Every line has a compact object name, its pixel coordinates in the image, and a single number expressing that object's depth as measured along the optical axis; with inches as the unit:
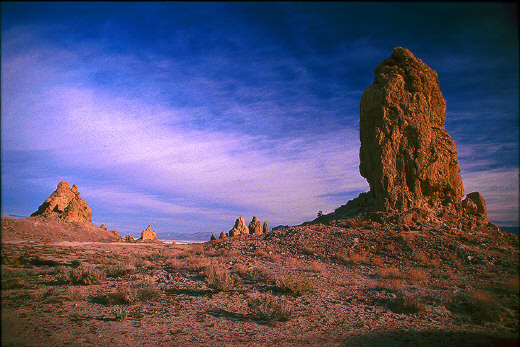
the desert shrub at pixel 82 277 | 431.5
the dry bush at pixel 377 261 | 550.0
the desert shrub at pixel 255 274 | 438.9
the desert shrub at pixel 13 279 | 388.2
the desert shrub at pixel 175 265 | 541.1
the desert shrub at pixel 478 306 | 277.7
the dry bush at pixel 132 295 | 329.4
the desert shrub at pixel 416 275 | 442.4
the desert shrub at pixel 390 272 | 467.8
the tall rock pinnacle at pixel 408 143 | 815.1
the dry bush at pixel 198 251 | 752.8
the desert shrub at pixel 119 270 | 498.6
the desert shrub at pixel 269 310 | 288.0
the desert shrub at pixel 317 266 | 511.2
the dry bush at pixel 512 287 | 313.4
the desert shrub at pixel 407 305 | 307.5
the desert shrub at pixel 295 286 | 368.8
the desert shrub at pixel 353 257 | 569.9
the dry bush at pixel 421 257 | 548.4
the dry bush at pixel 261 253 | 649.6
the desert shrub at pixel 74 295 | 339.2
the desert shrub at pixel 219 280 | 385.7
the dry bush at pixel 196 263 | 522.3
